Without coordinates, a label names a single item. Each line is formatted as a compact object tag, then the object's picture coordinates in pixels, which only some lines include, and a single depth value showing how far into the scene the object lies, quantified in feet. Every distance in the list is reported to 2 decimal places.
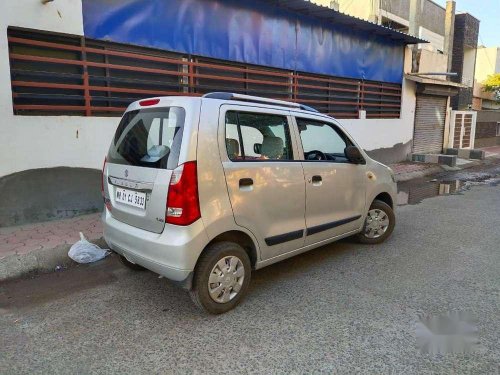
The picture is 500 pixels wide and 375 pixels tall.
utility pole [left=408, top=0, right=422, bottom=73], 51.67
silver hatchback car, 9.64
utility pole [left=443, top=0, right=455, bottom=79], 61.24
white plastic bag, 14.40
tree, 81.46
